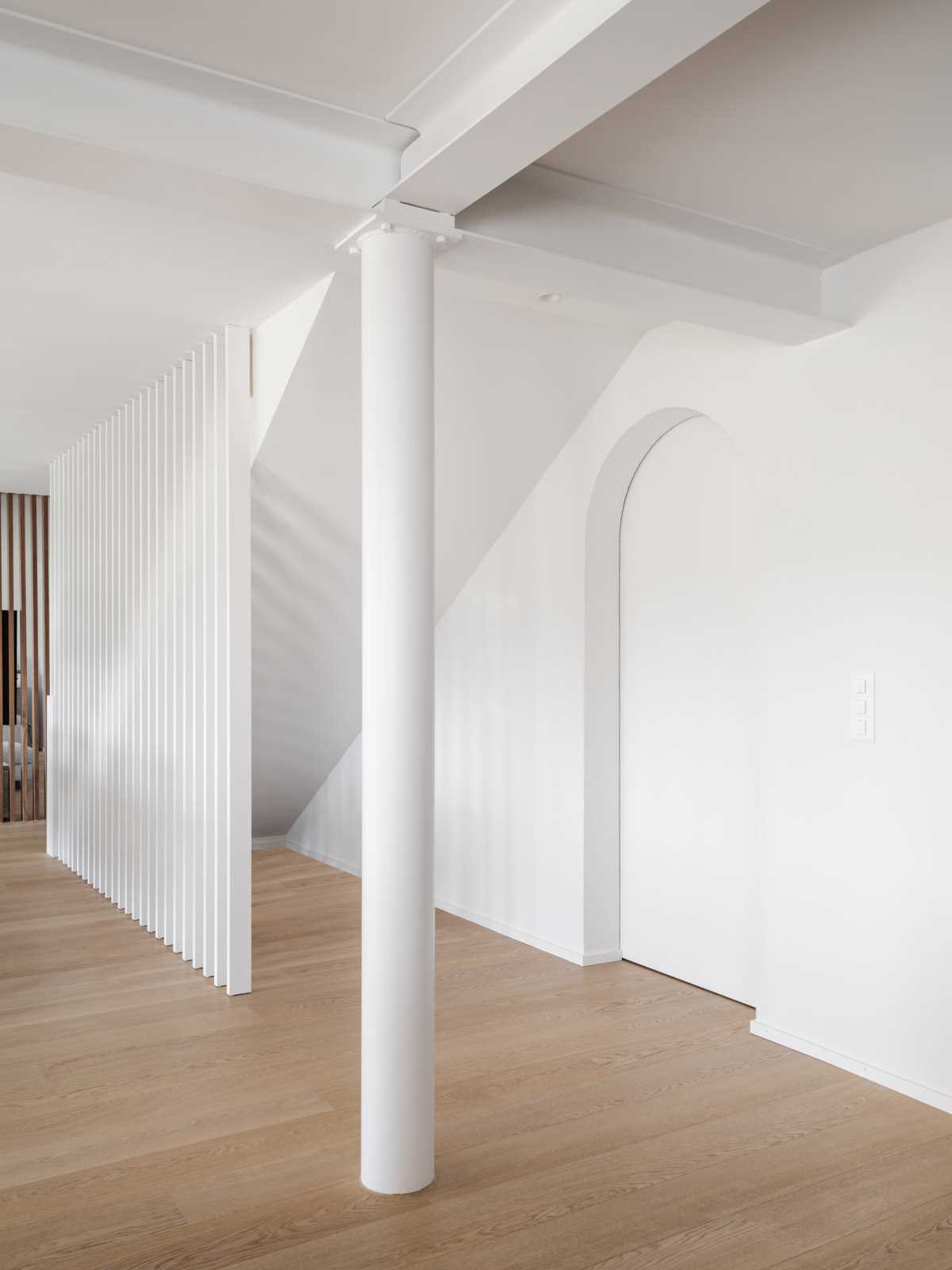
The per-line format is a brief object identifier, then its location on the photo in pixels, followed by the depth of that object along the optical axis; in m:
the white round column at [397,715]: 2.74
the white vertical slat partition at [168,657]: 4.25
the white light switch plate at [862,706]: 3.45
